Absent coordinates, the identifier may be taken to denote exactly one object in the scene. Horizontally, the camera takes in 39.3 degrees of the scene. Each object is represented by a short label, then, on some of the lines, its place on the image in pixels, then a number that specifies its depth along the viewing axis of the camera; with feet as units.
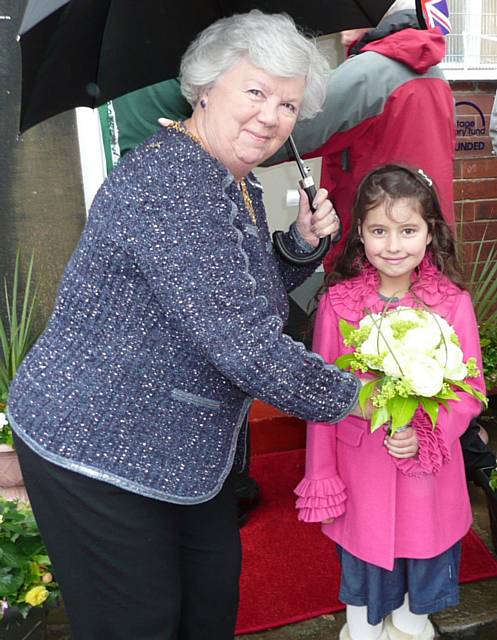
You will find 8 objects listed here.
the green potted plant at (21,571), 7.39
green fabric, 6.50
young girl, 7.13
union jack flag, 7.85
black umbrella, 4.95
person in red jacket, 7.41
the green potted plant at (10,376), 9.37
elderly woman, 4.59
